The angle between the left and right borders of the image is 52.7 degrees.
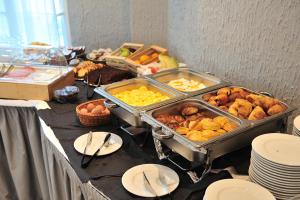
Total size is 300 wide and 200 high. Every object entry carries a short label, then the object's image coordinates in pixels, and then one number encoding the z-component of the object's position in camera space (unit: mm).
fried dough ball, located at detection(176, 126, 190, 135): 964
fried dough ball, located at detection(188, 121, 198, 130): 995
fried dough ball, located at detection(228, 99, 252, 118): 1035
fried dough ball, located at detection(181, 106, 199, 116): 1094
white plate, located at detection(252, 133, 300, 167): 796
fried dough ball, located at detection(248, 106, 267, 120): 1006
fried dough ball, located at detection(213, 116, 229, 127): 998
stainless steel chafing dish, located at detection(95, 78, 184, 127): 1066
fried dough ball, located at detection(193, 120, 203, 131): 982
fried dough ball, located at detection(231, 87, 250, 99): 1173
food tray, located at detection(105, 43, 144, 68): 1729
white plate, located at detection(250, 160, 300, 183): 780
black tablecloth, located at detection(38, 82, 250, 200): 879
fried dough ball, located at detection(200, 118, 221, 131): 965
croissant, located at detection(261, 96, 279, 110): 1068
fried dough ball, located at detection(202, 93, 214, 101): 1179
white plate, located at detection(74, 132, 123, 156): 1058
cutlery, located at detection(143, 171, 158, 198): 857
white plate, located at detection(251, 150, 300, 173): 767
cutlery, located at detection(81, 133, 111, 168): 986
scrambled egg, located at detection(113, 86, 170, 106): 1177
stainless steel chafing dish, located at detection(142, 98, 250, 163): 857
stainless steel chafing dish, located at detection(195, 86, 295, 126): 969
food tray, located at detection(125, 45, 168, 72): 1668
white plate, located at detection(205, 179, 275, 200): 760
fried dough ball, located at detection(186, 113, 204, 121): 1072
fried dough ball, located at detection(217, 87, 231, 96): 1187
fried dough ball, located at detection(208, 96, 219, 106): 1138
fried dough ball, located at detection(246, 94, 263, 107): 1089
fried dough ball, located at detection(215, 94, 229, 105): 1140
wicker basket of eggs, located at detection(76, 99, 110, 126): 1211
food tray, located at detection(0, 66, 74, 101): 1442
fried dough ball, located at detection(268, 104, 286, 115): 1031
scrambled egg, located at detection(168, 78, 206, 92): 1292
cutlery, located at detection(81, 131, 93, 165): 1068
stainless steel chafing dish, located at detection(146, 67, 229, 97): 1304
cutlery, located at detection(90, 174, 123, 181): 932
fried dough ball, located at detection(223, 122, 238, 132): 965
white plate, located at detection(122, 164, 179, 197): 865
